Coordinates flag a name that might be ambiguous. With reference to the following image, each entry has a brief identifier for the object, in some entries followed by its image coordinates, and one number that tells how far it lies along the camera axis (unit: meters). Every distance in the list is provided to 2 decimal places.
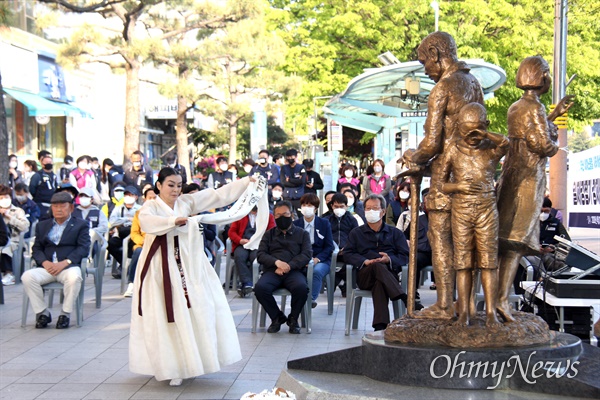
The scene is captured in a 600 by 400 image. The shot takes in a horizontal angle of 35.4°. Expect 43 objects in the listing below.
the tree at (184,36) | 28.11
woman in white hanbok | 7.74
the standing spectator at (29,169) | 20.19
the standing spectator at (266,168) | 20.27
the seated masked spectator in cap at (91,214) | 14.04
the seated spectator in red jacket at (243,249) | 12.75
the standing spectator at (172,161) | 19.94
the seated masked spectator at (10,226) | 13.66
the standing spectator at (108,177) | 19.12
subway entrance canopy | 20.64
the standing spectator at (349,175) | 20.78
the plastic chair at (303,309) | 10.27
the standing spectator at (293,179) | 18.03
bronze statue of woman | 6.59
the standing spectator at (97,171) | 19.59
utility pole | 17.73
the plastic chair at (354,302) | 9.91
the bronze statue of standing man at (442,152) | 6.63
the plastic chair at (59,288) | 10.58
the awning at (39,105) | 28.80
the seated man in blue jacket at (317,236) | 11.19
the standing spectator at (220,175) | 20.88
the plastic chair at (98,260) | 11.79
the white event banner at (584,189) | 11.34
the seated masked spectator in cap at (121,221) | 14.25
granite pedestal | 5.96
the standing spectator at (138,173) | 18.09
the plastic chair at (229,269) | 13.04
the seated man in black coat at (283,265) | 10.17
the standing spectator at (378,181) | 18.48
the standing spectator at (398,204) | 14.65
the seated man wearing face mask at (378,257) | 9.77
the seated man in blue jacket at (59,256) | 10.48
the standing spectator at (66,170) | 20.11
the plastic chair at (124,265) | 13.10
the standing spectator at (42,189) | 17.80
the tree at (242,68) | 29.92
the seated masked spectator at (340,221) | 13.10
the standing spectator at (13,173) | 19.16
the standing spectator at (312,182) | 18.47
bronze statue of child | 6.41
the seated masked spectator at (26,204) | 15.53
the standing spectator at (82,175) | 18.27
